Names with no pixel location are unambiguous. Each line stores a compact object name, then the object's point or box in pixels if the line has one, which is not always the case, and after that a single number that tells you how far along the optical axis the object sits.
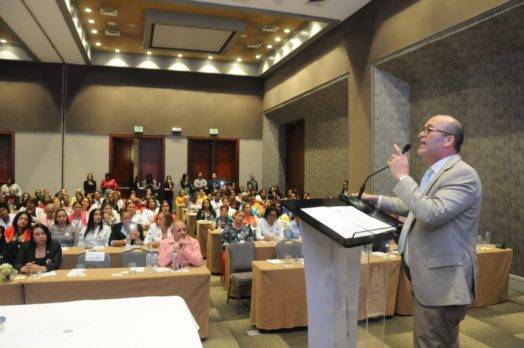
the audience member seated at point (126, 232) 5.88
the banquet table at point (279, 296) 4.15
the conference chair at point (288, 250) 5.12
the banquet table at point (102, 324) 1.54
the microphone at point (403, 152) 1.78
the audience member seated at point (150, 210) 8.46
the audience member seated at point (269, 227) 6.48
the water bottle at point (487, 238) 5.71
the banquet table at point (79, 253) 4.88
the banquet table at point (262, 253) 5.42
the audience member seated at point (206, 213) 8.21
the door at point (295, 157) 14.13
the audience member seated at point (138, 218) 7.68
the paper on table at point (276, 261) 4.42
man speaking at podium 1.78
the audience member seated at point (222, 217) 7.14
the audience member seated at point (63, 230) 5.77
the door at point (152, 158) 14.91
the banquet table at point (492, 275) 5.04
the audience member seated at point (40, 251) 4.37
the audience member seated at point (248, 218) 7.36
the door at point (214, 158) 15.37
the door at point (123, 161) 14.69
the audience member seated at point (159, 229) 6.12
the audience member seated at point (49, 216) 7.49
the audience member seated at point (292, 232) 6.38
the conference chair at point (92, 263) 4.56
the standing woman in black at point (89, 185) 13.38
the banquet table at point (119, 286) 3.62
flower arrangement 3.59
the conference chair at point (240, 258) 5.21
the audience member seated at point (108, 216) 6.65
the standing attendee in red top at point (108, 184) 13.53
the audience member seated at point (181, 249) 4.33
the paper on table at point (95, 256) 4.56
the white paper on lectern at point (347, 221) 1.66
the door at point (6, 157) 13.59
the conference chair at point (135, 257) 4.68
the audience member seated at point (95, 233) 5.86
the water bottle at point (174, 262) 4.12
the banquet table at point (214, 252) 6.50
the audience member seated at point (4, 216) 6.97
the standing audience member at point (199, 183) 14.35
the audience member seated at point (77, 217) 6.88
